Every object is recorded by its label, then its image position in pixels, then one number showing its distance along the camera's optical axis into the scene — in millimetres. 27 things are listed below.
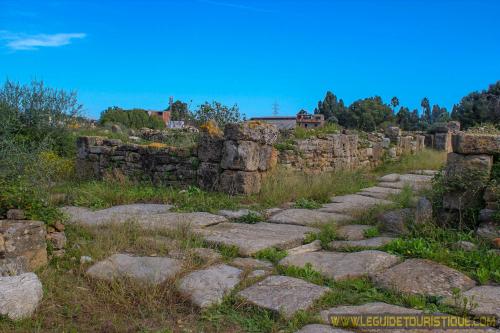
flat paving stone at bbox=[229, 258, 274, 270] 4211
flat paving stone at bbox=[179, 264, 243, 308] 3498
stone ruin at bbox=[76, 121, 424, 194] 7902
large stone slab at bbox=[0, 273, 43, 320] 3152
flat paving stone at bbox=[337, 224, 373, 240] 5266
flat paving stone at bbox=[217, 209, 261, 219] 6410
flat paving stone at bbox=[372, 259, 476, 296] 3570
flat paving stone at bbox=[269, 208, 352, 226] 6090
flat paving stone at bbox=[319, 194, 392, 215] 6832
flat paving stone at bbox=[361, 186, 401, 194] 8884
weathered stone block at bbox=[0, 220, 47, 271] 3832
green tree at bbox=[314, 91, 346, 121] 49938
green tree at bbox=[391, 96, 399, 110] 55969
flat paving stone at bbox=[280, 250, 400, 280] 3994
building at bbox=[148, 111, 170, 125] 53738
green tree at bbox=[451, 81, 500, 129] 26547
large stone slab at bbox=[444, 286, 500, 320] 3136
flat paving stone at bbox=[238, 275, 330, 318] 3312
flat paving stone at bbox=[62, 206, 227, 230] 5445
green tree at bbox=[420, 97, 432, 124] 55588
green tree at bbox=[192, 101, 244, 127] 14922
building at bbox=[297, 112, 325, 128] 39931
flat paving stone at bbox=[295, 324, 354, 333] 2959
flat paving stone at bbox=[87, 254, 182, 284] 3809
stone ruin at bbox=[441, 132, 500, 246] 5090
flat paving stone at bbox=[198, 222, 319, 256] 4793
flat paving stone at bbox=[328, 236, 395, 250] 4758
